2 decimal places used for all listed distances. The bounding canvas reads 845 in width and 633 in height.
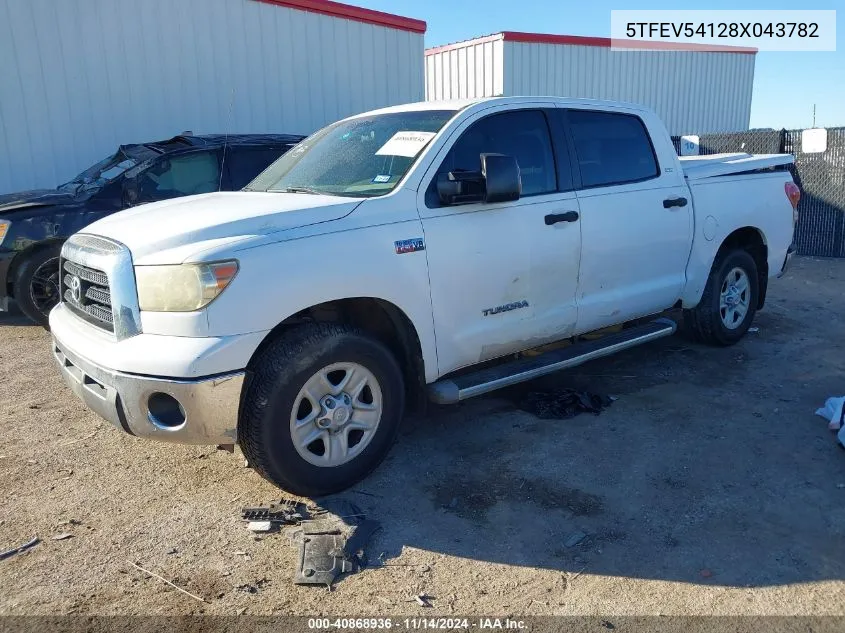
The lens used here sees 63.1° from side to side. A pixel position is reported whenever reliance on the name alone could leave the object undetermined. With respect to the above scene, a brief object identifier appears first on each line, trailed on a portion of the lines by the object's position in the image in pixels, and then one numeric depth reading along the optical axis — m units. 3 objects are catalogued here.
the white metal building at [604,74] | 16.58
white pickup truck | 3.12
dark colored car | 6.55
